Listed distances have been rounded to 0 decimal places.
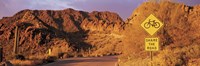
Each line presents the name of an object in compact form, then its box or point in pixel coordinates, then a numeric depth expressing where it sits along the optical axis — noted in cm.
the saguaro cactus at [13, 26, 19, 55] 2179
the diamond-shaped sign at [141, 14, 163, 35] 1228
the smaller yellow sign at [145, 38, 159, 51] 1199
